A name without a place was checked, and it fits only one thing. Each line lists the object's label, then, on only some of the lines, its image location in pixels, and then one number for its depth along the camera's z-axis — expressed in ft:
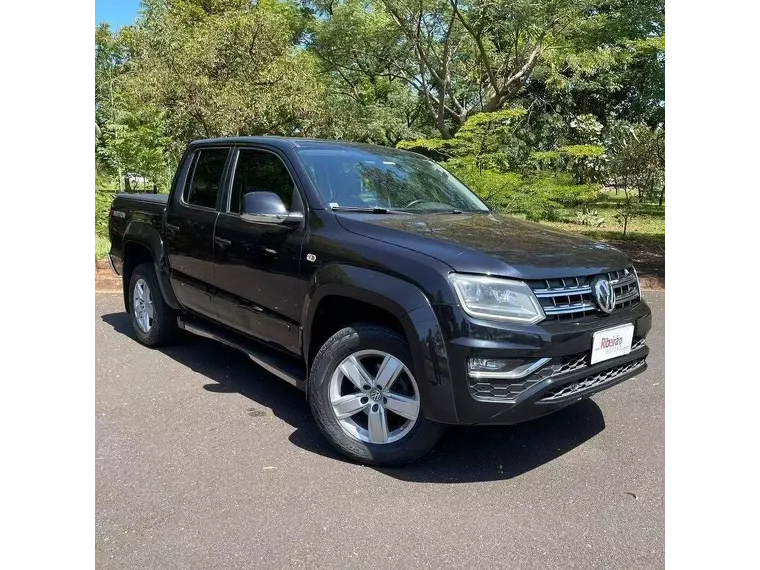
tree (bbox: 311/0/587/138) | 46.78
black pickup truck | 9.34
